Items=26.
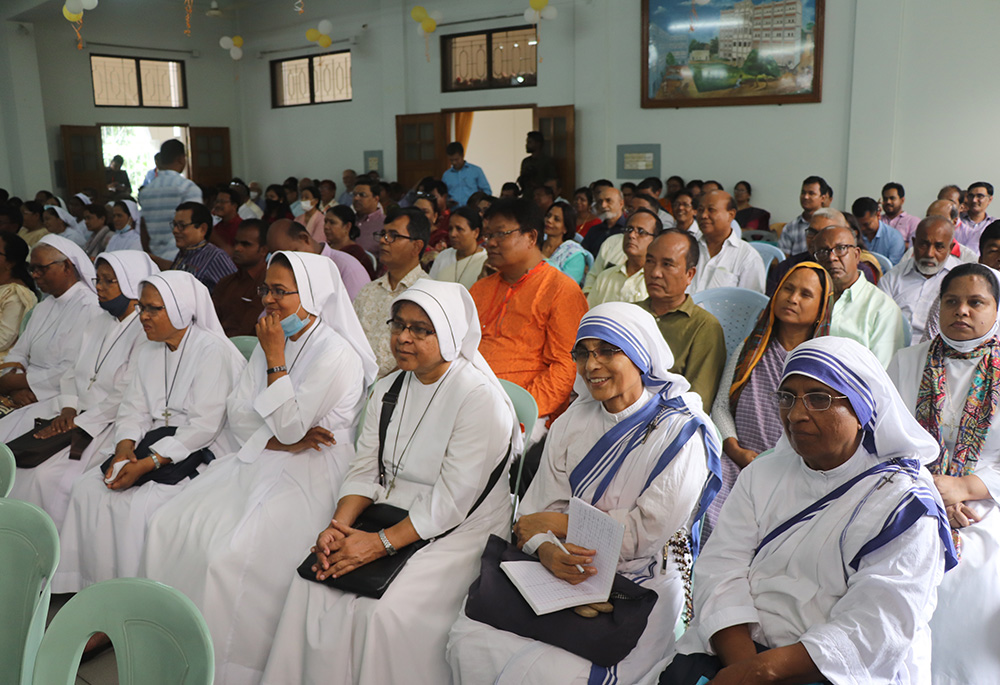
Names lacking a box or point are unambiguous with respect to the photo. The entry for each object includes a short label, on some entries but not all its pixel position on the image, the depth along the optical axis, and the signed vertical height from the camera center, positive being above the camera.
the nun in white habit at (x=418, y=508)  2.10 -0.97
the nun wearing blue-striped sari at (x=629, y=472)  1.96 -0.79
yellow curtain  11.63 +0.71
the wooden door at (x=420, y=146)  11.28 +0.42
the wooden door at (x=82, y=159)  12.41 +0.32
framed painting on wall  8.05 +1.26
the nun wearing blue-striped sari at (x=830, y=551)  1.54 -0.79
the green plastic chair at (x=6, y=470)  2.02 -0.74
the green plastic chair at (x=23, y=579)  1.62 -0.83
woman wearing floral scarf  2.03 -0.83
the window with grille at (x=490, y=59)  10.25 +1.52
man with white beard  4.45 -0.59
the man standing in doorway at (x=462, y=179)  10.12 -0.05
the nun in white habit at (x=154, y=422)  2.83 -0.92
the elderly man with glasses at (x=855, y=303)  3.24 -0.56
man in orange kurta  3.32 -0.59
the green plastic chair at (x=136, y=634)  1.32 -0.78
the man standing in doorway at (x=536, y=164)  9.73 +0.12
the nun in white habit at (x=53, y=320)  3.93 -0.70
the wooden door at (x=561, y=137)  9.85 +0.45
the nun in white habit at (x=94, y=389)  3.17 -0.90
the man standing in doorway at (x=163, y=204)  6.50 -0.21
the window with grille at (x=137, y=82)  13.01 +1.61
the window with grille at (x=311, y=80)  12.58 +1.59
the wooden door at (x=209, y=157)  13.95 +0.37
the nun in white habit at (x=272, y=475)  2.43 -1.02
